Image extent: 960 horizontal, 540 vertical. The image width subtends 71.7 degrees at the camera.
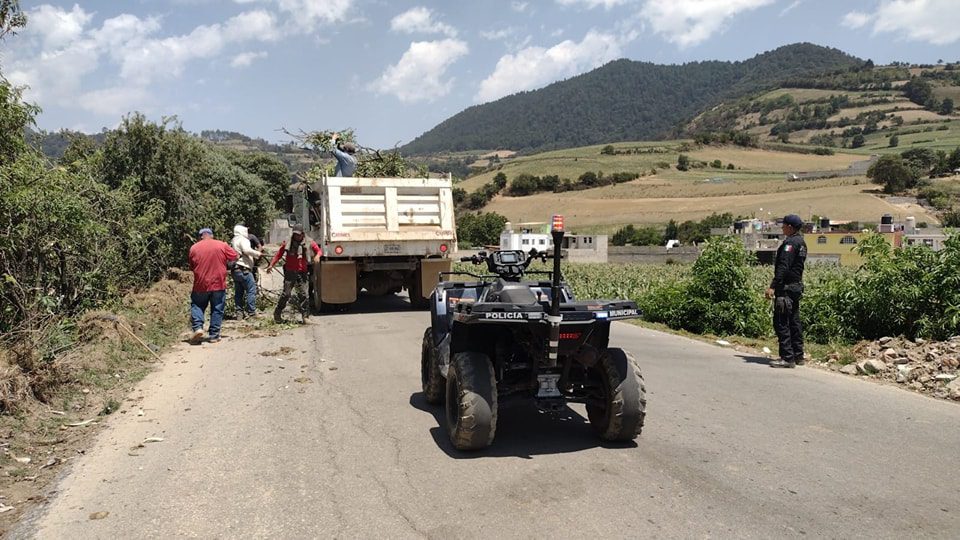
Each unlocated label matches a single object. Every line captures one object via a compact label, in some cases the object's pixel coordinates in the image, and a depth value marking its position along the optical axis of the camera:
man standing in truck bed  13.77
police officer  8.45
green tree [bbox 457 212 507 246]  77.88
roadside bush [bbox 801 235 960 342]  8.52
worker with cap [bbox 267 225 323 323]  11.79
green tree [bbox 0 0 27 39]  8.42
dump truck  12.77
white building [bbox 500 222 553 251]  56.78
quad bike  4.74
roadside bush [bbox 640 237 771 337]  11.55
